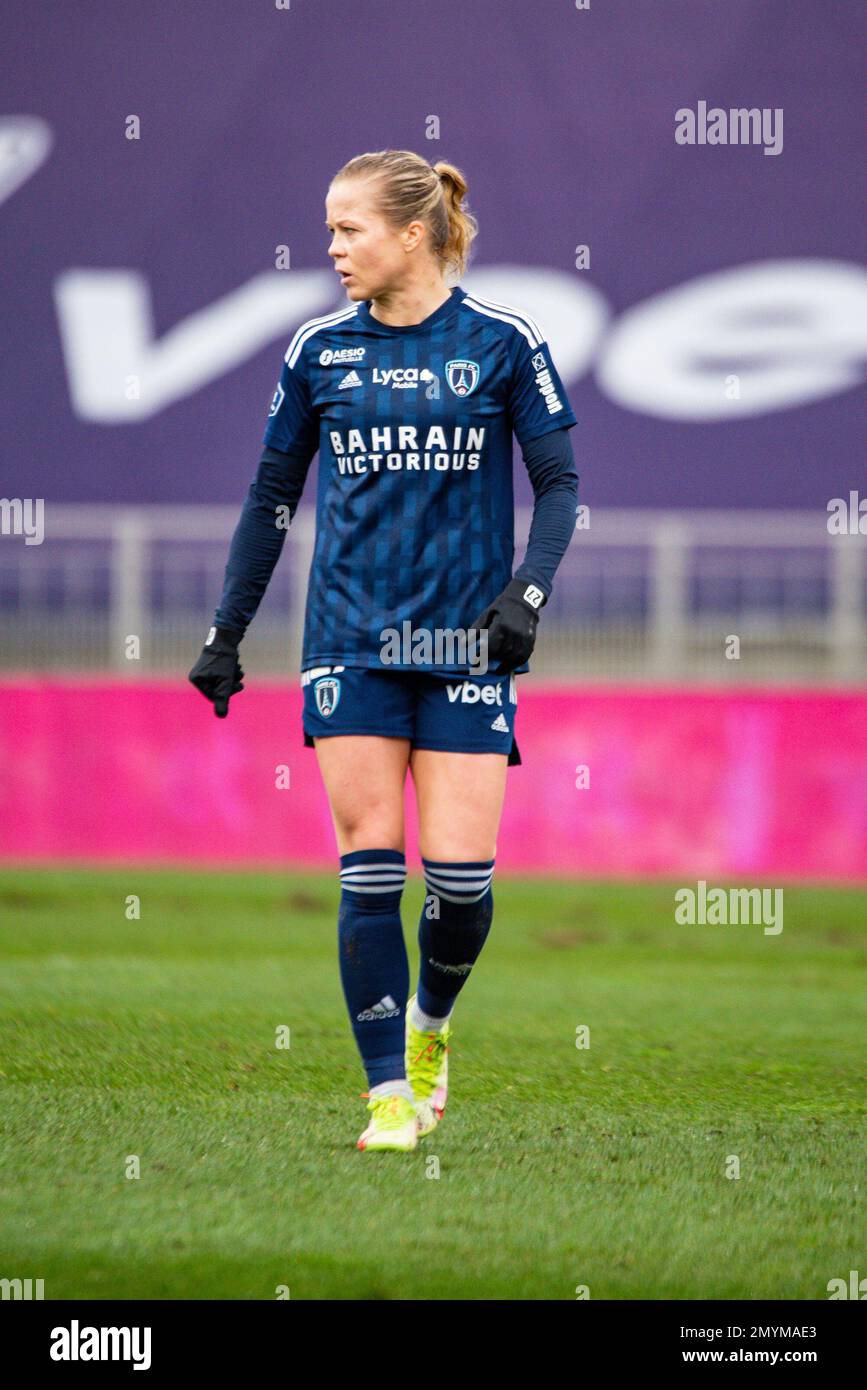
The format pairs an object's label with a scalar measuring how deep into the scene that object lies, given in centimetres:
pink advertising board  1051
